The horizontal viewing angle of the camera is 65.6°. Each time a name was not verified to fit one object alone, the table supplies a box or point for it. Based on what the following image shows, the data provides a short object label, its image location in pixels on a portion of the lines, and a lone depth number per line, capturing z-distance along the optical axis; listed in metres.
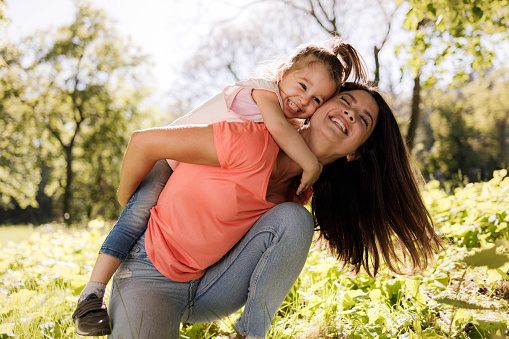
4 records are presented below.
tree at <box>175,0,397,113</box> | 9.64
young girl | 1.82
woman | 1.73
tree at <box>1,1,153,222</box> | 18.16
